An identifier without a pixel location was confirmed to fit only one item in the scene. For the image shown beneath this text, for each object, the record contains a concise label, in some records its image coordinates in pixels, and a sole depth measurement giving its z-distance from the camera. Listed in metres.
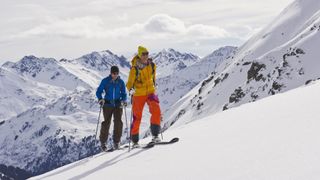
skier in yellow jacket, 13.66
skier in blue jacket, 15.43
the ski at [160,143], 12.88
